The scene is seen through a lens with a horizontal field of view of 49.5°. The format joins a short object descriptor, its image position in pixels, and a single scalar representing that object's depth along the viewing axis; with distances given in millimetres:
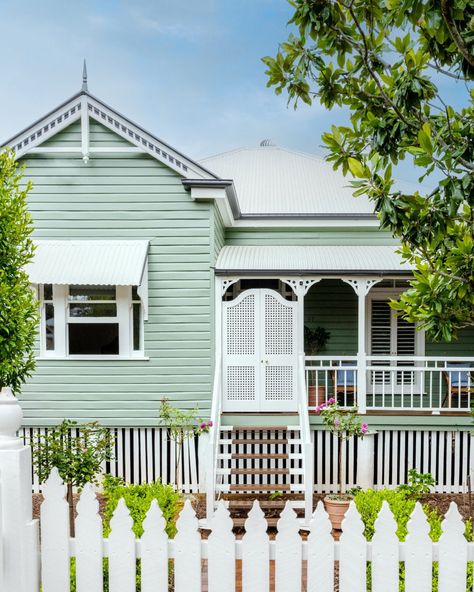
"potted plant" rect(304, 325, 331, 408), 12195
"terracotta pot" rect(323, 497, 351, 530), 8188
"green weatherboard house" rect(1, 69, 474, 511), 9688
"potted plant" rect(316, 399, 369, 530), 8247
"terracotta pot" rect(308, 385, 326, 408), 10938
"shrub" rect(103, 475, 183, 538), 5277
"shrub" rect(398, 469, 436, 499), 9039
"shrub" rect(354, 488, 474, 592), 4249
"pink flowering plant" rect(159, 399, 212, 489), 9469
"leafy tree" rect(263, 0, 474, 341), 2865
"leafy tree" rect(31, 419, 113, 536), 6770
